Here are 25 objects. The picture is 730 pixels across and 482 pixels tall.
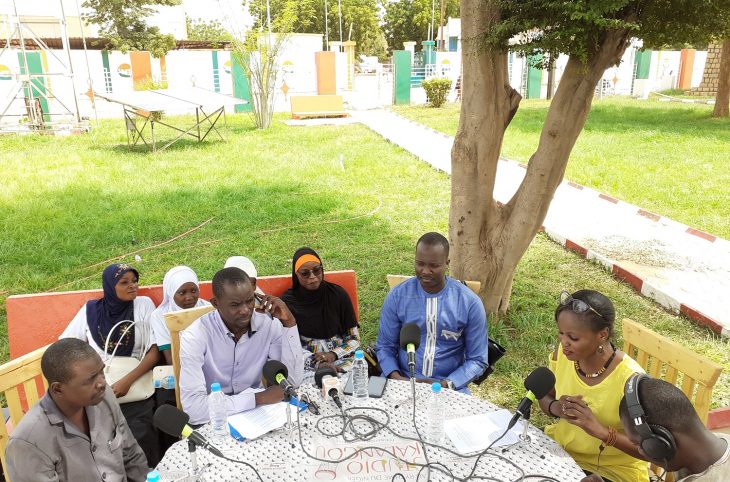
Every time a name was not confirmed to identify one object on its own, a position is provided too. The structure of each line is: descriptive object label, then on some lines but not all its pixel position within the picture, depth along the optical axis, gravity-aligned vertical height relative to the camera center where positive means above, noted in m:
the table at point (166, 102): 14.16 -0.58
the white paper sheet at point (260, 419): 2.64 -1.60
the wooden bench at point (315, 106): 22.05 -1.08
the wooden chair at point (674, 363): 2.79 -1.49
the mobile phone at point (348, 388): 2.95 -1.59
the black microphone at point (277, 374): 2.73 -1.42
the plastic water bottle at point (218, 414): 2.67 -1.57
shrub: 23.47 -0.54
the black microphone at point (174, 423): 2.22 -1.32
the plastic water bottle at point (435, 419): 2.59 -1.57
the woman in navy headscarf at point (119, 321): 3.89 -1.65
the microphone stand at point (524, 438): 2.53 -1.61
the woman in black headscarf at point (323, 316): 4.19 -1.73
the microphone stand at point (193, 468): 2.31 -1.60
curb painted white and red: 5.09 -2.20
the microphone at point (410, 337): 2.83 -1.29
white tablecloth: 2.36 -1.61
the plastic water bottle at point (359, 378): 2.92 -1.54
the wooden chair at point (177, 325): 3.42 -1.46
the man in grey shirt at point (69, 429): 2.43 -1.53
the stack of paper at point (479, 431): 2.53 -1.61
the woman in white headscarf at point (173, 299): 3.94 -1.51
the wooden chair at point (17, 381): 2.86 -1.50
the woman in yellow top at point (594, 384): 2.72 -1.50
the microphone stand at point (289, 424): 2.59 -1.58
